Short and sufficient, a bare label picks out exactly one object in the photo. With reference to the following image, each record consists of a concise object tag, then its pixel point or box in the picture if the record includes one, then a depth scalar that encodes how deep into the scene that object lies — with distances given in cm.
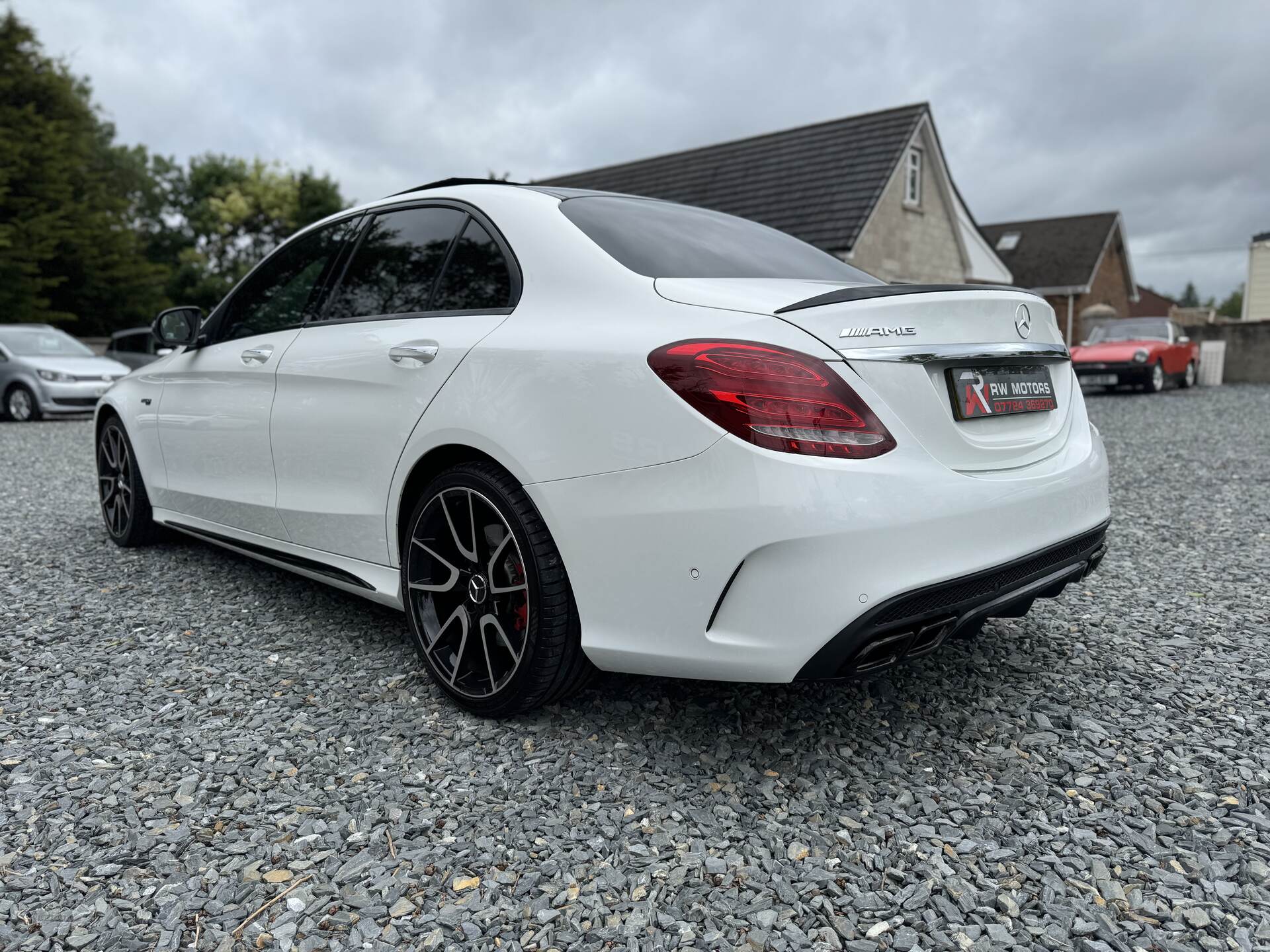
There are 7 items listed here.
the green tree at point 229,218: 3994
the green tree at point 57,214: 2603
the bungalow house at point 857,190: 1808
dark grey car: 1675
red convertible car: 1703
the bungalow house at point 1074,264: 3272
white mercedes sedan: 207
